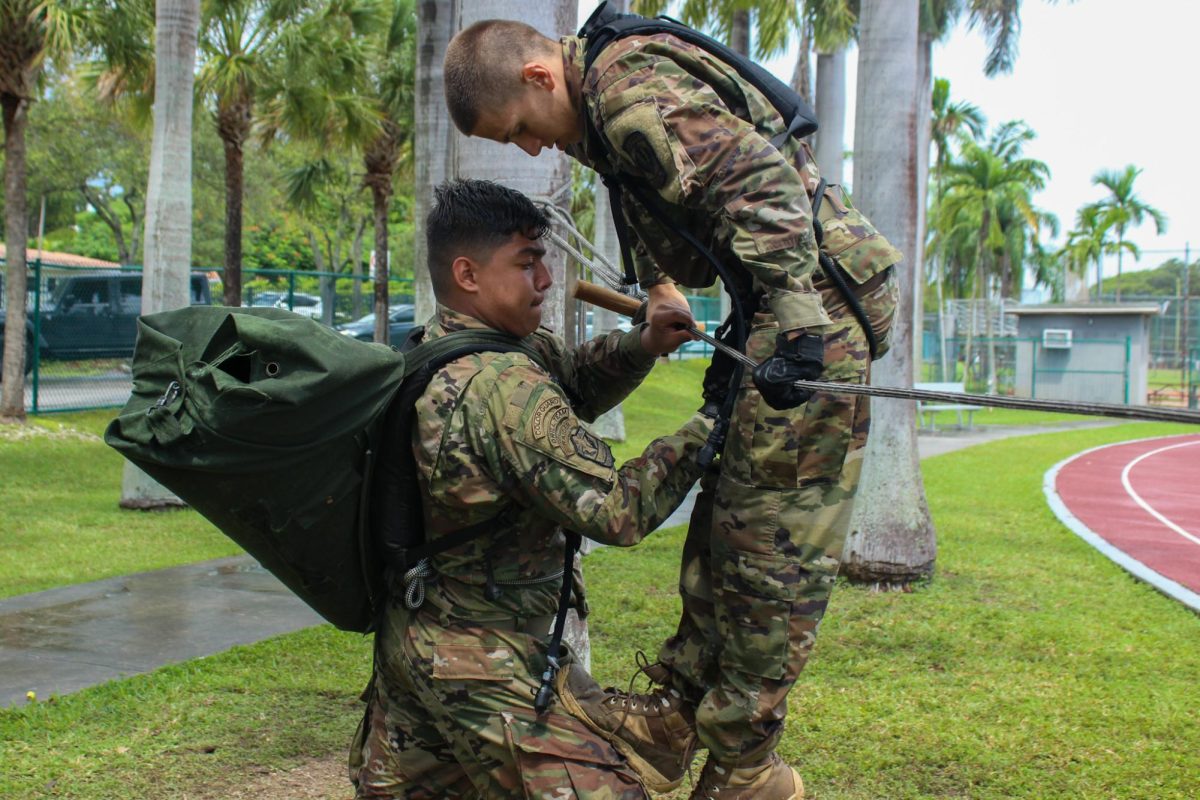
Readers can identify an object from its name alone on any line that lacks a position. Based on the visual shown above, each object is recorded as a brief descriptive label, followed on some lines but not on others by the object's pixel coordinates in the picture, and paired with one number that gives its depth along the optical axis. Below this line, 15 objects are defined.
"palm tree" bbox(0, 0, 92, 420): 13.69
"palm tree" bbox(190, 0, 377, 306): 16.67
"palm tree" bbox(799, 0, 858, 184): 17.12
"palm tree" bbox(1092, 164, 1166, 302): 48.62
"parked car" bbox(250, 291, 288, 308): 19.94
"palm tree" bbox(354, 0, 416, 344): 19.47
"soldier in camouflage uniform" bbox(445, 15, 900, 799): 2.55
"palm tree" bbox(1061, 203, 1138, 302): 48.69
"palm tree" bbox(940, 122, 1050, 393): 42.75
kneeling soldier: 2.63
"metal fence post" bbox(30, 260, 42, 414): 15.80
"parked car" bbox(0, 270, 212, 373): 16.55
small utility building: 31.09
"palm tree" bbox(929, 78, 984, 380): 36.06
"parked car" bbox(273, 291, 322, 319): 19.51
